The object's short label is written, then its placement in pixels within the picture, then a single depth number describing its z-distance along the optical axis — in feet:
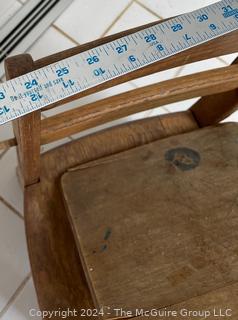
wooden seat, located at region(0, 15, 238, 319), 1.59
